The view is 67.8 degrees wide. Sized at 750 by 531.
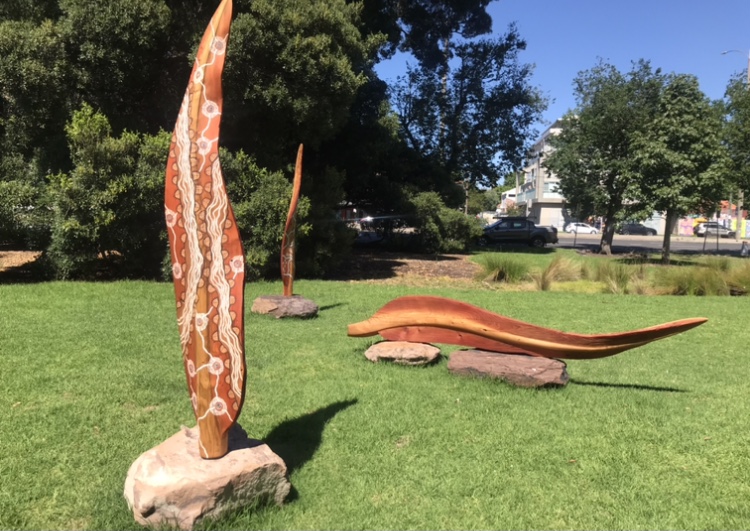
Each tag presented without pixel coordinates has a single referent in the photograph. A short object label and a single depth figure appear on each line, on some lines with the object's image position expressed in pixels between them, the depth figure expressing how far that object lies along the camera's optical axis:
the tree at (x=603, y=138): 23.38
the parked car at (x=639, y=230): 53.34
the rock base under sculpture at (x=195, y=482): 2.83
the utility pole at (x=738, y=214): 24.18
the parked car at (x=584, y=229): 54.28
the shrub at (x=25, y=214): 10.63
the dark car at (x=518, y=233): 32.03
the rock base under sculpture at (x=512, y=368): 5.28
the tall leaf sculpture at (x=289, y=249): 9.02
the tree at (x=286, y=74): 11.94
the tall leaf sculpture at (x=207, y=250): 3.03
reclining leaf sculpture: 5.15
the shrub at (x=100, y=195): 10.73
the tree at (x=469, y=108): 26.88
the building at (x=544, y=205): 65.31
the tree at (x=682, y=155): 17.77
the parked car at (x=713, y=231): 47.62
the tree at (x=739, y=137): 21.92
